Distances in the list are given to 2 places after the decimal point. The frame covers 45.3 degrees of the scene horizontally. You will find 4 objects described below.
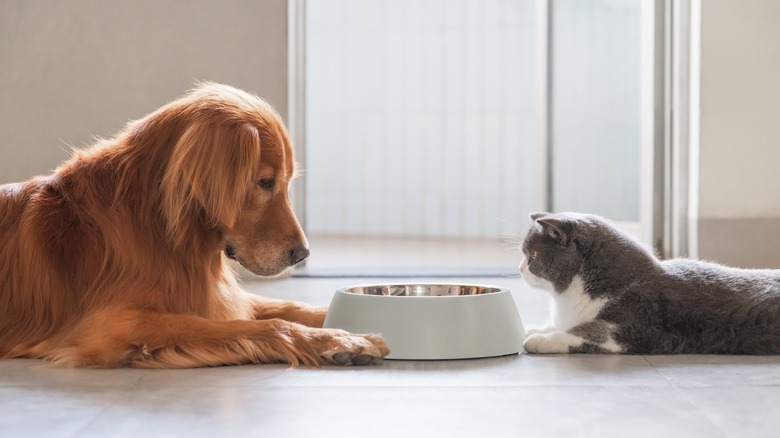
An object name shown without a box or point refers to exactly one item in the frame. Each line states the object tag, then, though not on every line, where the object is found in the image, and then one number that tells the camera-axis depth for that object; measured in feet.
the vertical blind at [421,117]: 19.90
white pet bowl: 6.58
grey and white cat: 6.84
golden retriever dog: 6.70
